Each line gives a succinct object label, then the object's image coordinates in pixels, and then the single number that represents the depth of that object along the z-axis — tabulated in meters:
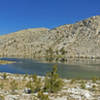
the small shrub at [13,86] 12.67
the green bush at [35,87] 11.78
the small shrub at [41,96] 9.33
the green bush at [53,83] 12.00
